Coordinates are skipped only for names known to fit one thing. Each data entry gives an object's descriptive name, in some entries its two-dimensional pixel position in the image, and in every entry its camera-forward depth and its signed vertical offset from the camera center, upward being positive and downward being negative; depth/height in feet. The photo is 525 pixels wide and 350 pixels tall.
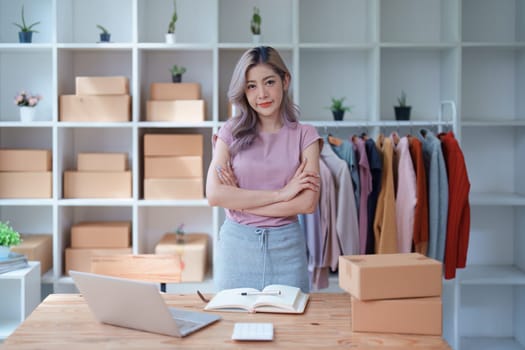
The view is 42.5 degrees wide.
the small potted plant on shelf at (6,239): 12.60 -1.47
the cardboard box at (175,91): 14.16 +1.47
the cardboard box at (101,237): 14.26 -1.60
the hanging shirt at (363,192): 12.92 -0.59
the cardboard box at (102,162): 14.19 -0.02
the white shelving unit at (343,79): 15.05 +1.86
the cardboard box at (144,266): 9.23 -1.44
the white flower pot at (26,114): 14.10 +0.98
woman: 8.71 -0.23
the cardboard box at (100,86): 13.98 +1.55
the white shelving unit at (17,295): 12.59 -2.72
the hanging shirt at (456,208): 12.93 -0.89
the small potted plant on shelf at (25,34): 14.14 +2.65
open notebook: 7.22 -1.53
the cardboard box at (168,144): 14.05 +0.35
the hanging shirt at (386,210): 12.73 -0.93
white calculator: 6.32 -1.63
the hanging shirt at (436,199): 12.87 -0.72
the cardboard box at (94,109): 13.96 +1.08
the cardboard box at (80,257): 14.14 -2.02
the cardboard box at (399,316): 6.62 -1.51
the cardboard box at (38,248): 13.62 -1.80
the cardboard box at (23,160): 14.08 +0.02
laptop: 6.33 -1.43
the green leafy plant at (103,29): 14.10 +2.78
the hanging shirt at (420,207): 12.78 -0.86
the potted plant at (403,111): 14.38 +1.08
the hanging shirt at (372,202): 13.08 -0.79
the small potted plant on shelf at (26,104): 14.10 +1.19
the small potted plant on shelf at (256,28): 14.14 +2.80
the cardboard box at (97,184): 14.14 -0.48
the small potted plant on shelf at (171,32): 14.03 +2.73
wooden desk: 6.29 -1.69
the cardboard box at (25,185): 14.07 -0.50
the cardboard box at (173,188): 14.03 -0.56
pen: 7.54 -1.47
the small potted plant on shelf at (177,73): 14.49 +1.89
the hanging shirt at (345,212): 12.75 -0.96
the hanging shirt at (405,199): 12.78 -0.71
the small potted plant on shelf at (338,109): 14.21 +1.10
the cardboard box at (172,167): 14.06 -0.12
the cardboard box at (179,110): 14.07 +1.07
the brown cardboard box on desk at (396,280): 6.66 -1.17
